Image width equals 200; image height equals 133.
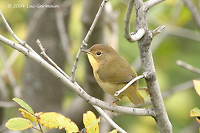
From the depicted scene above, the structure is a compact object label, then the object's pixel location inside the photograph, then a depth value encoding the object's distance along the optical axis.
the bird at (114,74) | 6.25
